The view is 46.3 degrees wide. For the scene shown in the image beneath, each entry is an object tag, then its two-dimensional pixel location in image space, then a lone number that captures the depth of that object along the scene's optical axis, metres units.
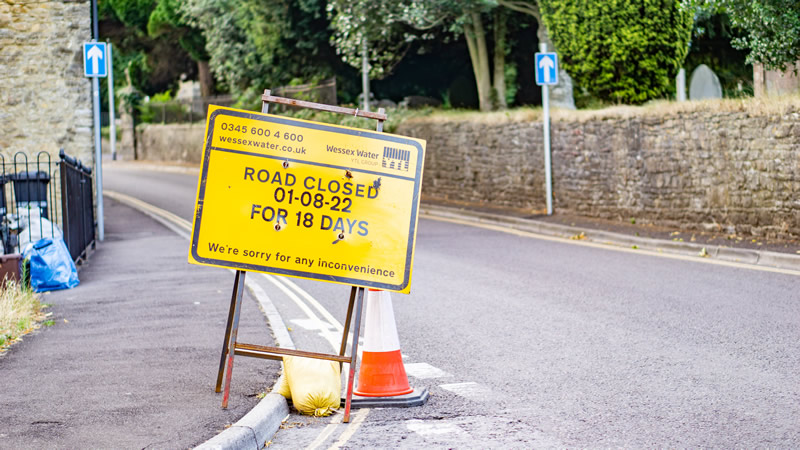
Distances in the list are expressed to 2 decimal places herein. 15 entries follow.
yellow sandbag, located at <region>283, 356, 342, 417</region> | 5.84
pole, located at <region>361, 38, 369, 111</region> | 25.95
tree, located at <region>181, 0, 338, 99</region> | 31.75
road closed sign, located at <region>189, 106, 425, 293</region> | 5.92
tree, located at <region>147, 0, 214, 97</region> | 39.50
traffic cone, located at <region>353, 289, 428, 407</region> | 6.07
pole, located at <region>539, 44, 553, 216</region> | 18.27
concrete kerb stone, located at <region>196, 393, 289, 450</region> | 4.94
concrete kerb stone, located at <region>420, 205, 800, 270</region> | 11.95
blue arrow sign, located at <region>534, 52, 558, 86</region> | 18.08
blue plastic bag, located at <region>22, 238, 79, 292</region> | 11.17
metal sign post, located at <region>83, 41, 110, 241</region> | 16.34
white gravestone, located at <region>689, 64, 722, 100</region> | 20.44
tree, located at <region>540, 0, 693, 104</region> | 17.83
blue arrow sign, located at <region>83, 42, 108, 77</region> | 16.34
